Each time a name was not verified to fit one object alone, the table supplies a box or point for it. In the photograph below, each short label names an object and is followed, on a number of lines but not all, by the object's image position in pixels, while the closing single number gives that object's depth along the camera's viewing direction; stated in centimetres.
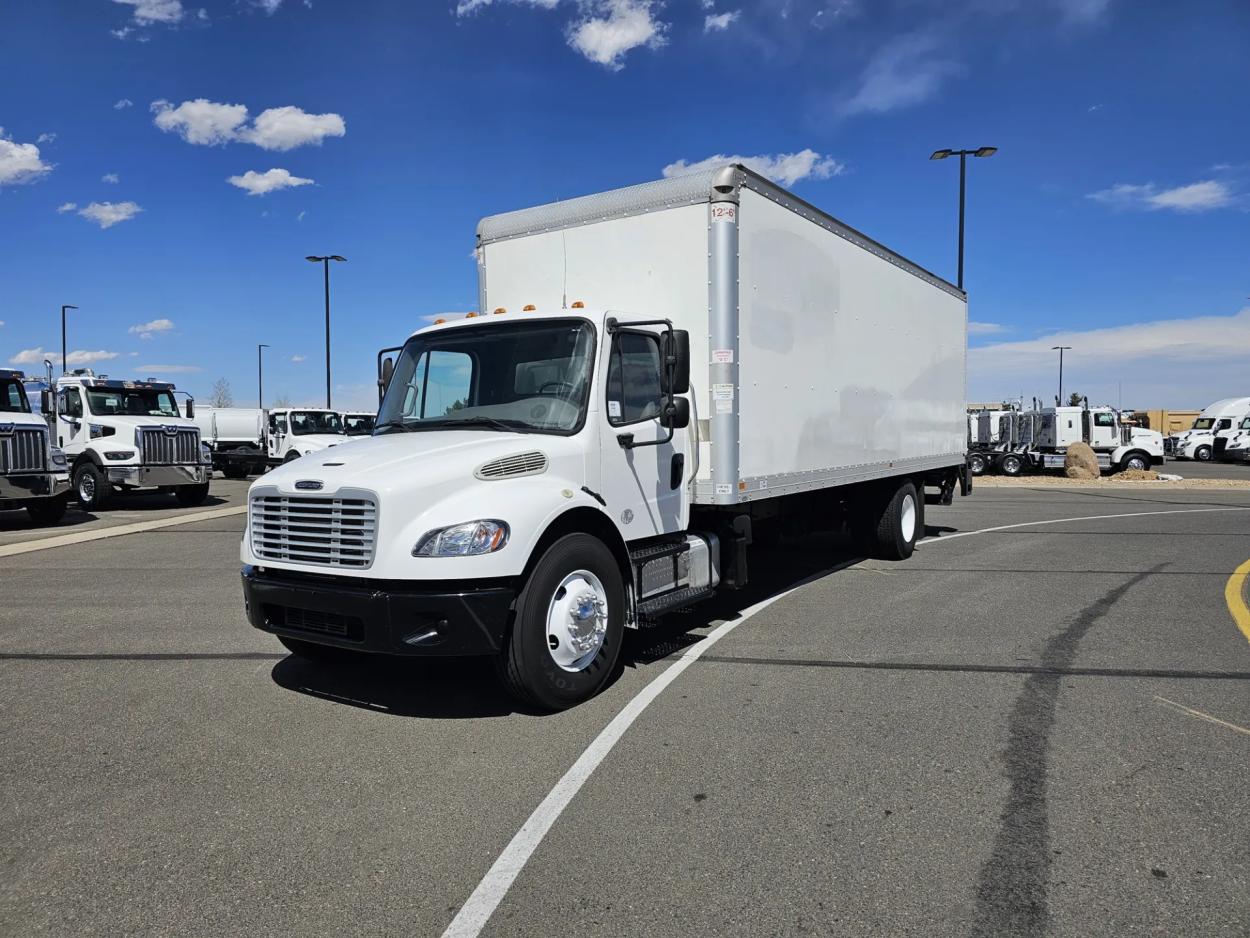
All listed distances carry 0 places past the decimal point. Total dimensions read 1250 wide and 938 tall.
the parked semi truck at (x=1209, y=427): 4306
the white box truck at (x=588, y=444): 462
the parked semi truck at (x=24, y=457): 1398
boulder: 2950
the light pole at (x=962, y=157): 2139
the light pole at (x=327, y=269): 3462
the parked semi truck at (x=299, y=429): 2481
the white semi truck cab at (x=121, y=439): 1744
